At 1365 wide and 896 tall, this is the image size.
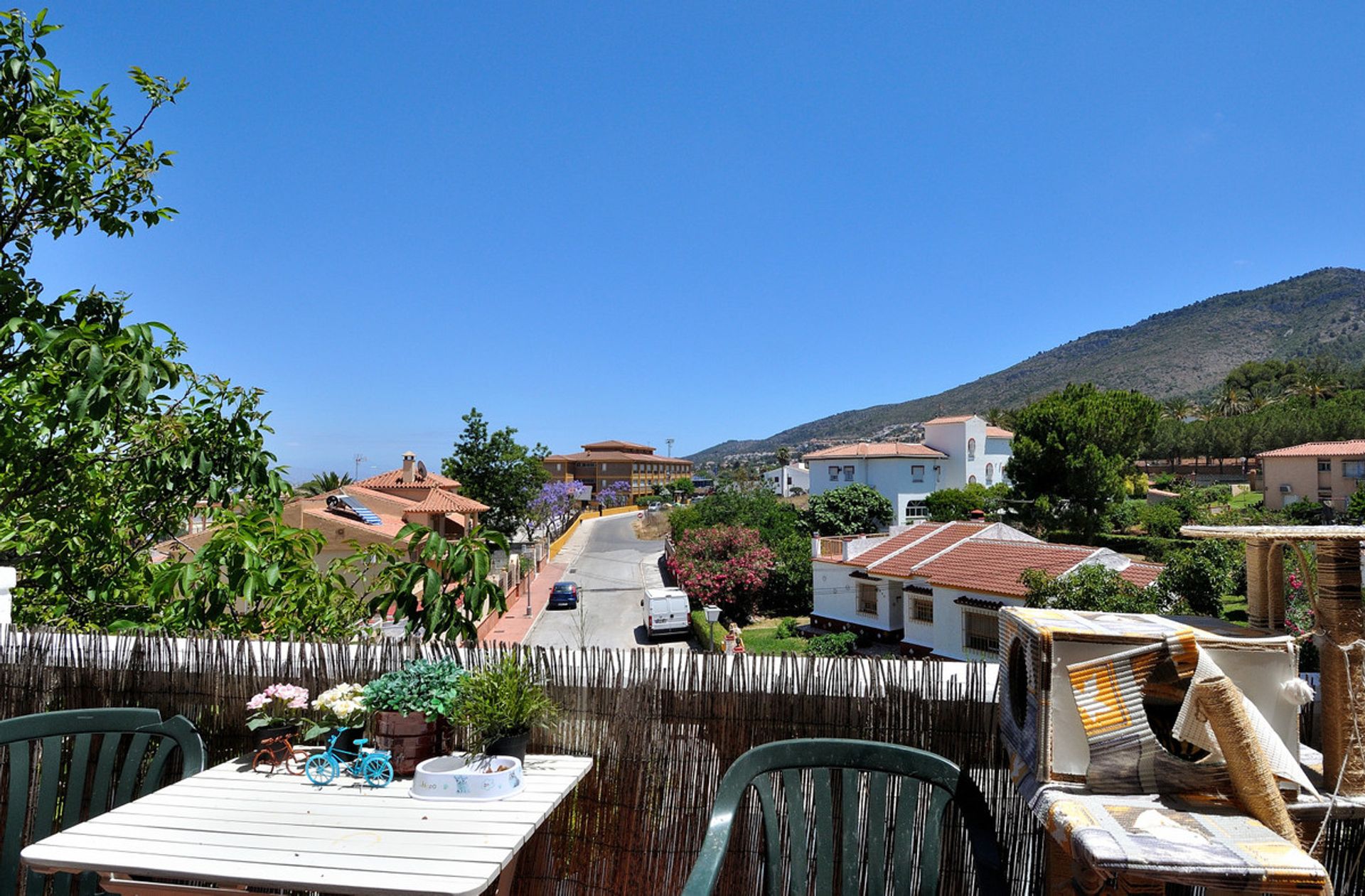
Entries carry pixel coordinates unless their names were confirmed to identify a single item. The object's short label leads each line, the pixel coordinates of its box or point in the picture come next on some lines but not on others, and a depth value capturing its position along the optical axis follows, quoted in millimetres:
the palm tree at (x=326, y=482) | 49250
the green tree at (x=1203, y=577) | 14250
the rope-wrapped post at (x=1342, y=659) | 1816
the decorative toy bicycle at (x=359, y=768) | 2504
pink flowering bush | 28203
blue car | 27688
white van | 23594
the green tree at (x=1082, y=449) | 33125
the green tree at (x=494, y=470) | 34375
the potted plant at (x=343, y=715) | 2688
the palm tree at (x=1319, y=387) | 57438
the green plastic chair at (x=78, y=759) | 2559
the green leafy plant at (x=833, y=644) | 20242
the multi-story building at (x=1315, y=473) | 39906
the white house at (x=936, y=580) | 18297
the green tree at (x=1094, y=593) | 15062
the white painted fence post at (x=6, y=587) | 3562
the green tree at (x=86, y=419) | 3854
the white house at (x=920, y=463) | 46031
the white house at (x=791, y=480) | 70250
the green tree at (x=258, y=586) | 3352
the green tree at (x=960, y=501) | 39625
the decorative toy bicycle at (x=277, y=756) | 2678
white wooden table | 1872
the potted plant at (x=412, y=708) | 2566
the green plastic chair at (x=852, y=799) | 2189
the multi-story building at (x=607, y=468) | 94312
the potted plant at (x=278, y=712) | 2750
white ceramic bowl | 2361
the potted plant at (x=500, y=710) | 2598
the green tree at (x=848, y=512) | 39188
